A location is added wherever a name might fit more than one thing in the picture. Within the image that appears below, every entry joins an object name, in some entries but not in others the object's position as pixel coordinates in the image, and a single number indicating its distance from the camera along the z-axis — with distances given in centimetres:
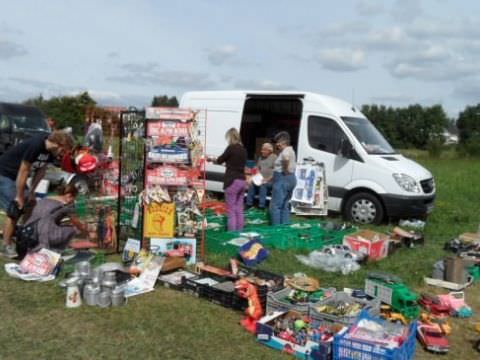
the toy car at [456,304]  521
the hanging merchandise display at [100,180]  678
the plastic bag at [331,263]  637
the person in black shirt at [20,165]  600
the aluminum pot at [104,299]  488
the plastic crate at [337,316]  424
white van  922
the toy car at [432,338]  427
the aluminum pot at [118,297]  490
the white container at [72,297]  483
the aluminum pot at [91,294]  489
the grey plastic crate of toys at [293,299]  456
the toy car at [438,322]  461
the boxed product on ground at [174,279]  546
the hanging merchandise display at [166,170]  628
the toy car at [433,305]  519
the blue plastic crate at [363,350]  367
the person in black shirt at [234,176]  747
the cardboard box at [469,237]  792
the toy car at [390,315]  466
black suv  1468
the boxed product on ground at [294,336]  396
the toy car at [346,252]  667
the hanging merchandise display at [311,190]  980
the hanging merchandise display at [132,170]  644
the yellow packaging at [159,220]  629
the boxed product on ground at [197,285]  523
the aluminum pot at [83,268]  512
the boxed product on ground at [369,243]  695
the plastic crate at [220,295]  501
